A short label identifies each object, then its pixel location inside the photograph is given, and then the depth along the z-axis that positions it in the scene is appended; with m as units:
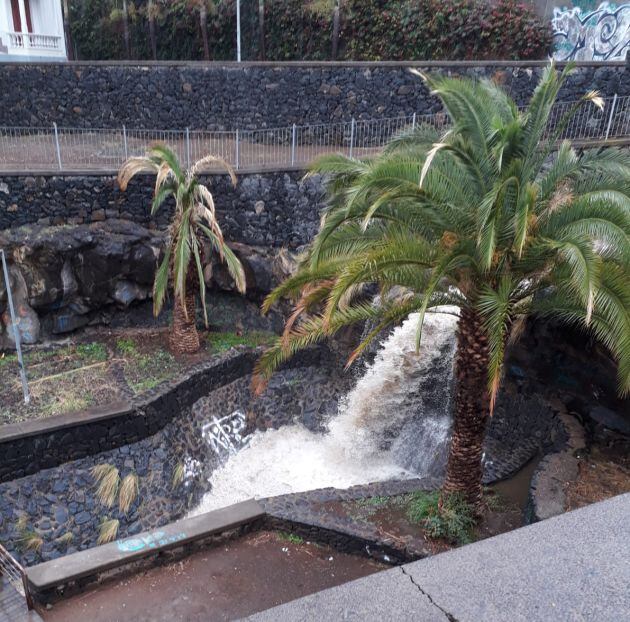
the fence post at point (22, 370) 11.17
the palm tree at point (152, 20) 22.59
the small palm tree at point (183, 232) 12.12
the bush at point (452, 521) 8.14
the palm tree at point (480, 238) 6.16
